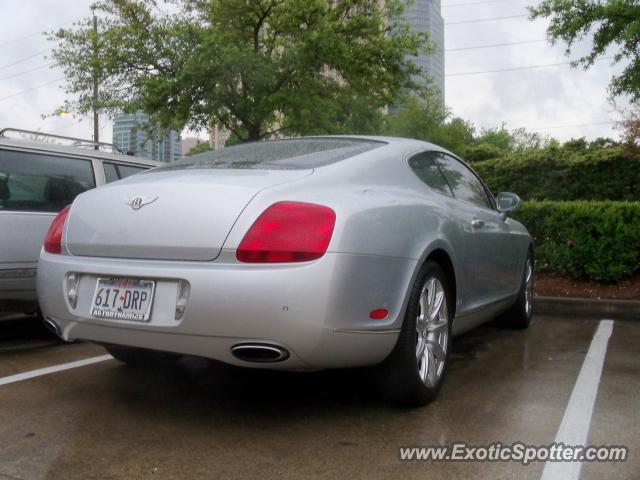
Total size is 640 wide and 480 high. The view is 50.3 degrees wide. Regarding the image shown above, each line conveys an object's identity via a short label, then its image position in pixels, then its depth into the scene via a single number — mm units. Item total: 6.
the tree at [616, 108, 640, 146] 15328
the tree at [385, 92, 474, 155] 49969
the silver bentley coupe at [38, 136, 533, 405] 2834
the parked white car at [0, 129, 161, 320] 4730
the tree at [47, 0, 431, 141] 15234
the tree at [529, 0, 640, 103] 10305
